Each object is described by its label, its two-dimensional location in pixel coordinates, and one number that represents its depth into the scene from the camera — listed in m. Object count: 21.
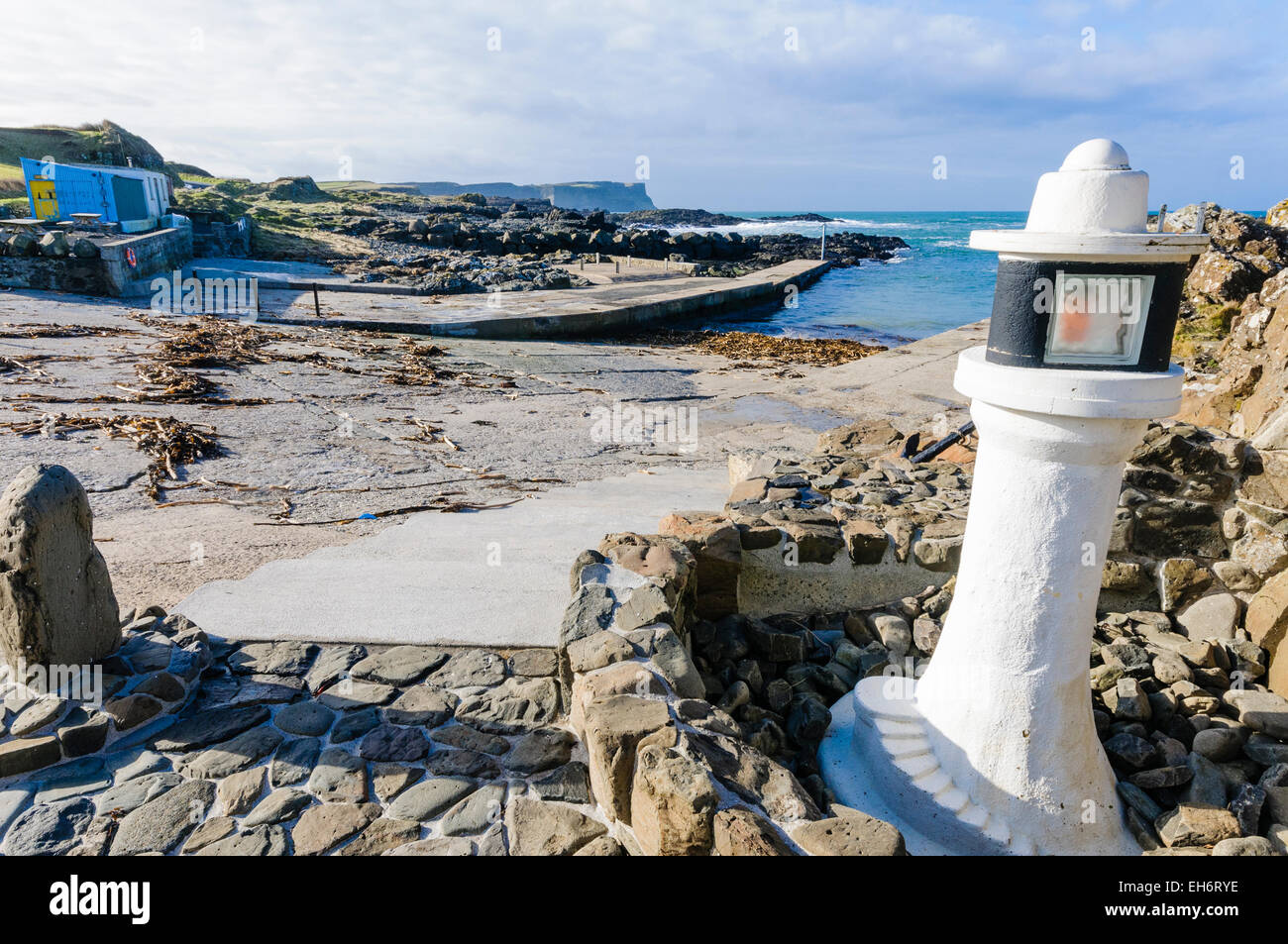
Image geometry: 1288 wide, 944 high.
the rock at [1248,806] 2.77
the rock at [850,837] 2.05
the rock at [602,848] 2.27
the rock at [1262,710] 3.19
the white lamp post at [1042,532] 2.29
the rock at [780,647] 3.89
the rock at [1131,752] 3.13
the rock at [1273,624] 3.41
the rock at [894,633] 3.90
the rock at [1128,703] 3.34
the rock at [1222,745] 3.13
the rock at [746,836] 1.96
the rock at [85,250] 14.98
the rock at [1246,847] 2.56
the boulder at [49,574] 2.56
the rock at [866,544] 4.14
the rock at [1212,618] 3.73
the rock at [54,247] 14.84
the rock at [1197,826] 2.72
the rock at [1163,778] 2.99
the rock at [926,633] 3.84
